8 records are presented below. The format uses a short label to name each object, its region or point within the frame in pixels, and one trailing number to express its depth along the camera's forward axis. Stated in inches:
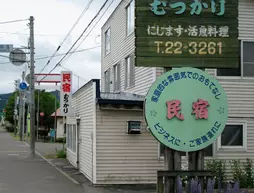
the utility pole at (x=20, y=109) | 1994.3
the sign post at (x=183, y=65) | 288.8
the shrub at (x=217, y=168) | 524.1
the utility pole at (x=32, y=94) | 973.8
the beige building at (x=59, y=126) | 2217.0
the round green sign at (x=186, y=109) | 286.7
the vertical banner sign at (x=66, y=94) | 750.5
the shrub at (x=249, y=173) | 516.6
